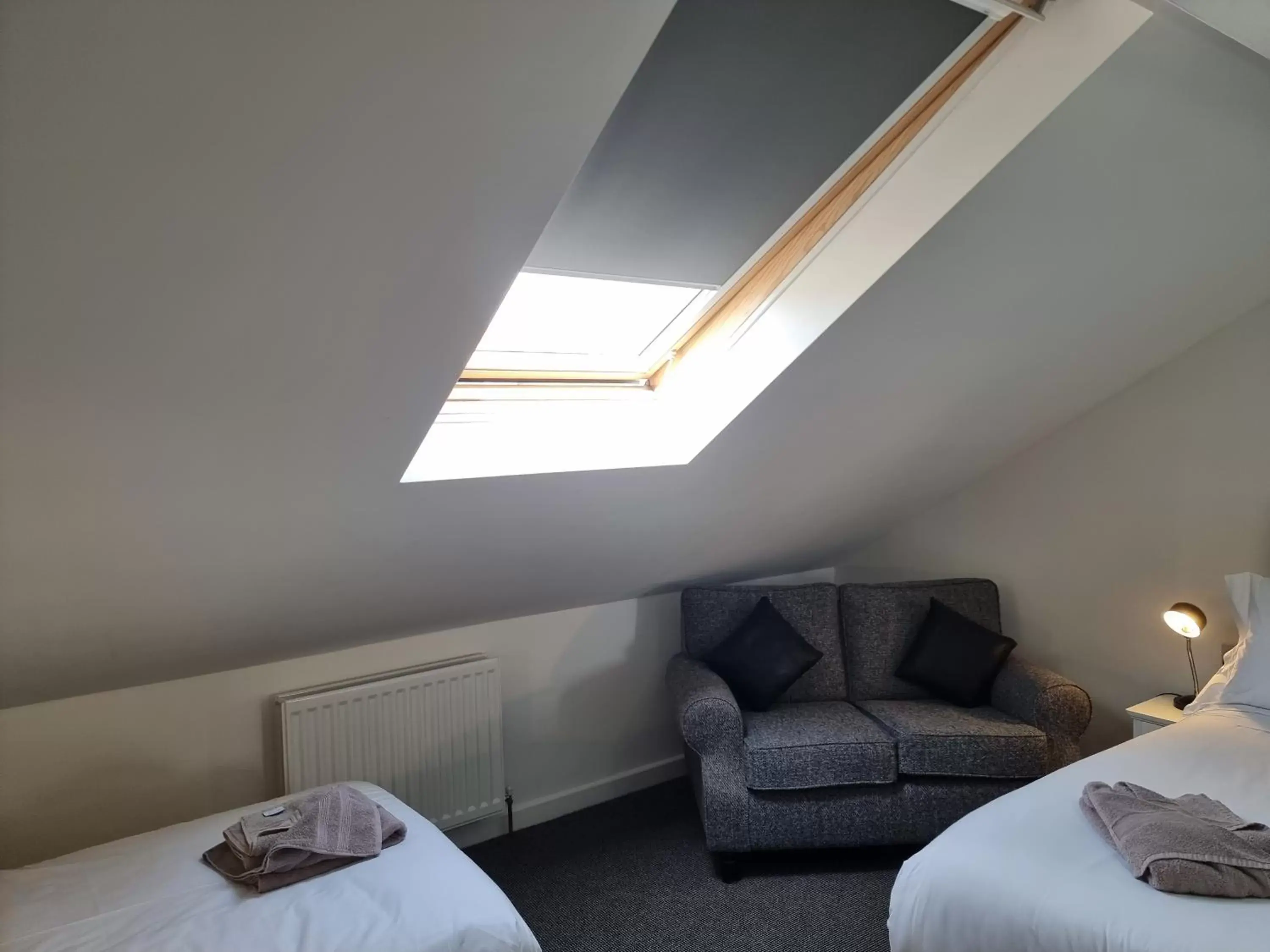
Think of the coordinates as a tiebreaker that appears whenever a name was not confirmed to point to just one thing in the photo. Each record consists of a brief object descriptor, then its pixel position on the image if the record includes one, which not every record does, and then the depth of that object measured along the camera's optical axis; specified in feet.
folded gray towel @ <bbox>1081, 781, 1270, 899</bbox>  5.50
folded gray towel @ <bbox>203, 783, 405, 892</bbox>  6.45
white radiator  9.07
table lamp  10.23
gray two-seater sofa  9.75
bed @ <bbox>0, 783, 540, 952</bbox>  5.70
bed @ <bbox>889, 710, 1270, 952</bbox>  5.29
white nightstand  9.84
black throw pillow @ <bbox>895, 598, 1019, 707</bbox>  11.10
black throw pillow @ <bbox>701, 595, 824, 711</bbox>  11.06
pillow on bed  9.00
